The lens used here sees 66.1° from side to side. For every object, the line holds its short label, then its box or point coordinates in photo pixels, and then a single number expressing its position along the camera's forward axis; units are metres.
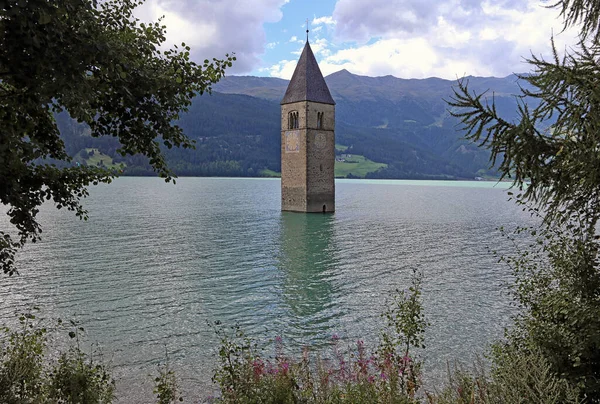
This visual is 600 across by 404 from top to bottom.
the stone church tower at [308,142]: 50.03
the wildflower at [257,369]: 7.10
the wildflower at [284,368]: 6.96
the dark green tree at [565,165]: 5.49
